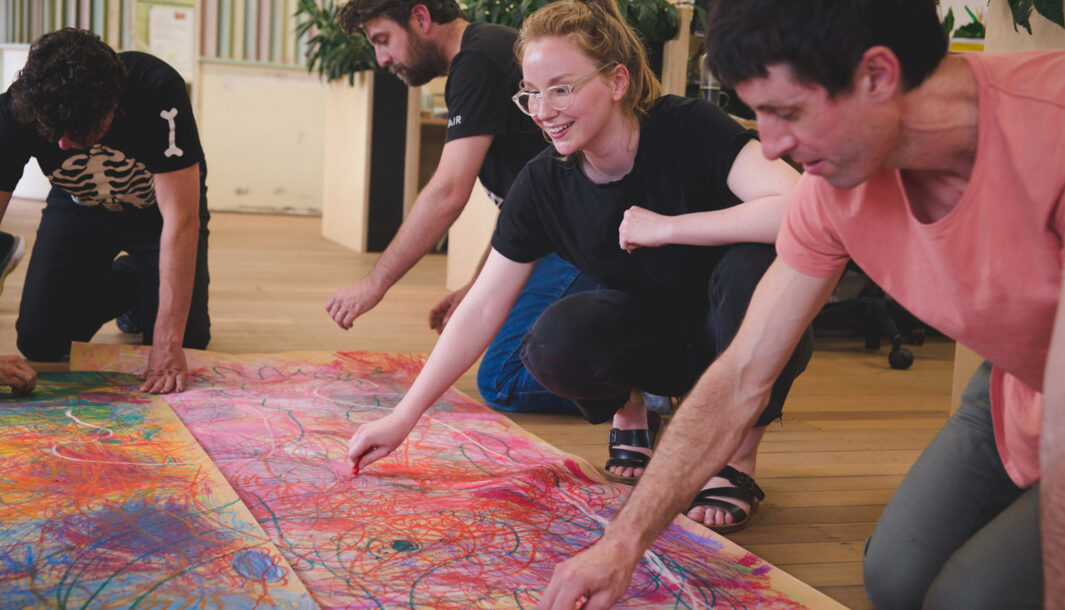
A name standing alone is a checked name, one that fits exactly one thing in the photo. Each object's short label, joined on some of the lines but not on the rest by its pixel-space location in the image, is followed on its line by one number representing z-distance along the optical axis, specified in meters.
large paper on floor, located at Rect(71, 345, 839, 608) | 1.21
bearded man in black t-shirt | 2.04
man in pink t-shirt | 0.82
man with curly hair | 1.79
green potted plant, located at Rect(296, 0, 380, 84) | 5.18
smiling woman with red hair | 1.49
